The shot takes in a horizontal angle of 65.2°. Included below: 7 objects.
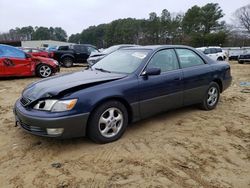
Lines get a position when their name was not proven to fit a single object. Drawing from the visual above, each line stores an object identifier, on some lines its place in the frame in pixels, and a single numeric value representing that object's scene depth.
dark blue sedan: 2.59
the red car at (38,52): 12.39
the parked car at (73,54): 12.77
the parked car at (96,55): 9.05
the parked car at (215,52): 16.12
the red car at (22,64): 7.18
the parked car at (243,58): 16.62
